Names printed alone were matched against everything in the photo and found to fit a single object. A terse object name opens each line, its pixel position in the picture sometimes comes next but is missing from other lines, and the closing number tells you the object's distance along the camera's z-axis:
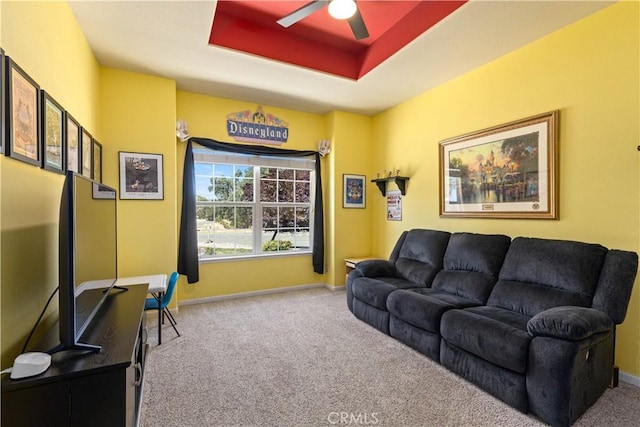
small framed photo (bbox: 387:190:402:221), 4.42
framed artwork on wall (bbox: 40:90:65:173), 1.74
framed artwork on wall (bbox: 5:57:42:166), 1.38
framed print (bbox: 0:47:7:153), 1.31
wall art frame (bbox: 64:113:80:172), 2.12
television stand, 1.15
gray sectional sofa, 1.74
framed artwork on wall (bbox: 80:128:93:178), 2.52
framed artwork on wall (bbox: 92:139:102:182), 2.94
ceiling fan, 2.12
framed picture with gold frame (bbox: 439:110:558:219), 2.68
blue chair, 2.76
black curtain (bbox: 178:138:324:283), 3.87
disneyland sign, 4.27
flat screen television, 1.30
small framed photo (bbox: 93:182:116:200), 1.79
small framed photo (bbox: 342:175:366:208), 4.78
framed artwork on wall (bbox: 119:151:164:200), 3.37
